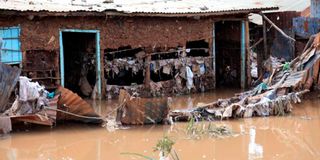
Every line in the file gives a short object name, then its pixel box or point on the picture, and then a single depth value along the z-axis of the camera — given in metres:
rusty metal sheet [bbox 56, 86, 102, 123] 11.06
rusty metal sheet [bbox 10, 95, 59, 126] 10.61
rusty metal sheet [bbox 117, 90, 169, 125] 11.13
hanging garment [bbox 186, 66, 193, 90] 16.70
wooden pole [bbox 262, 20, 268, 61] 18.27
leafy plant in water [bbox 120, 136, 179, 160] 6.55
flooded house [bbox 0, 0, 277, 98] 13.81
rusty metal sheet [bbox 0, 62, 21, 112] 10.81
